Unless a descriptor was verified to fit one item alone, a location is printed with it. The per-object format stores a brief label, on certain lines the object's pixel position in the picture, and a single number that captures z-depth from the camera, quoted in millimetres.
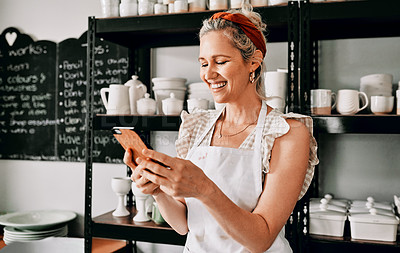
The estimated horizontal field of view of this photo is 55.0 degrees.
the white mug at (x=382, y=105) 1666
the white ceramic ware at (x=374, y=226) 1625
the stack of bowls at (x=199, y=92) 2037
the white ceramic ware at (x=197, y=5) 1837
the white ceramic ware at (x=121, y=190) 2082
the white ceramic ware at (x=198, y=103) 1901
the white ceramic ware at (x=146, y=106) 1952
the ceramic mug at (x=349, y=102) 1688
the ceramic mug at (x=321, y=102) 1691
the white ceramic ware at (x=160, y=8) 1892
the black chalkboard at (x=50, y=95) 2477
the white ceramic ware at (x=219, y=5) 1806
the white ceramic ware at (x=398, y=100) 1662
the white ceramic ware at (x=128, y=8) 1925
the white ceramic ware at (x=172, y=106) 1908
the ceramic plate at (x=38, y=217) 2404
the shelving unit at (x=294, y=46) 1626
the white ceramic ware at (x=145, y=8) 1905
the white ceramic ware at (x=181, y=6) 1848
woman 977
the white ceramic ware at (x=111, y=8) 1957
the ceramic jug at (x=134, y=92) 2012
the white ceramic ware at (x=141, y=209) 1966
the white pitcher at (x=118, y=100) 1987
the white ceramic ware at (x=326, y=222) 1699
